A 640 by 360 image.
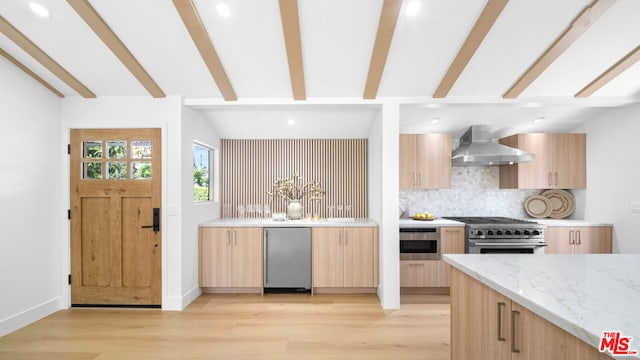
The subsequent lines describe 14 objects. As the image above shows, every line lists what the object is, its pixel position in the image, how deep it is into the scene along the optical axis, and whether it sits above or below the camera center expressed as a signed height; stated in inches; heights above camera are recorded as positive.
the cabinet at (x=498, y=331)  40.5 -25.1
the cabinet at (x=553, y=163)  165.9 +8.4
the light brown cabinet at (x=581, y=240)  153.3 -30.8
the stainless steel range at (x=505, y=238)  148.8 -28.9
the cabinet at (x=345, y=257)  151.2 -38.7
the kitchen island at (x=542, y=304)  37.7 -18.3
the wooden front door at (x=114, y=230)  136.2 -22.5
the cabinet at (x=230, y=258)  152.3 -39.3
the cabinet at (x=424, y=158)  168.6 +11.3
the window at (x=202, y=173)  165.2 +3.5
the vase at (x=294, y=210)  166.4 -17.2
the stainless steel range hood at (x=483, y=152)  154.7 +13.5
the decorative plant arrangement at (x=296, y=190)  175.8 -6.4
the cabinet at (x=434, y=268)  153.3 -44.8
